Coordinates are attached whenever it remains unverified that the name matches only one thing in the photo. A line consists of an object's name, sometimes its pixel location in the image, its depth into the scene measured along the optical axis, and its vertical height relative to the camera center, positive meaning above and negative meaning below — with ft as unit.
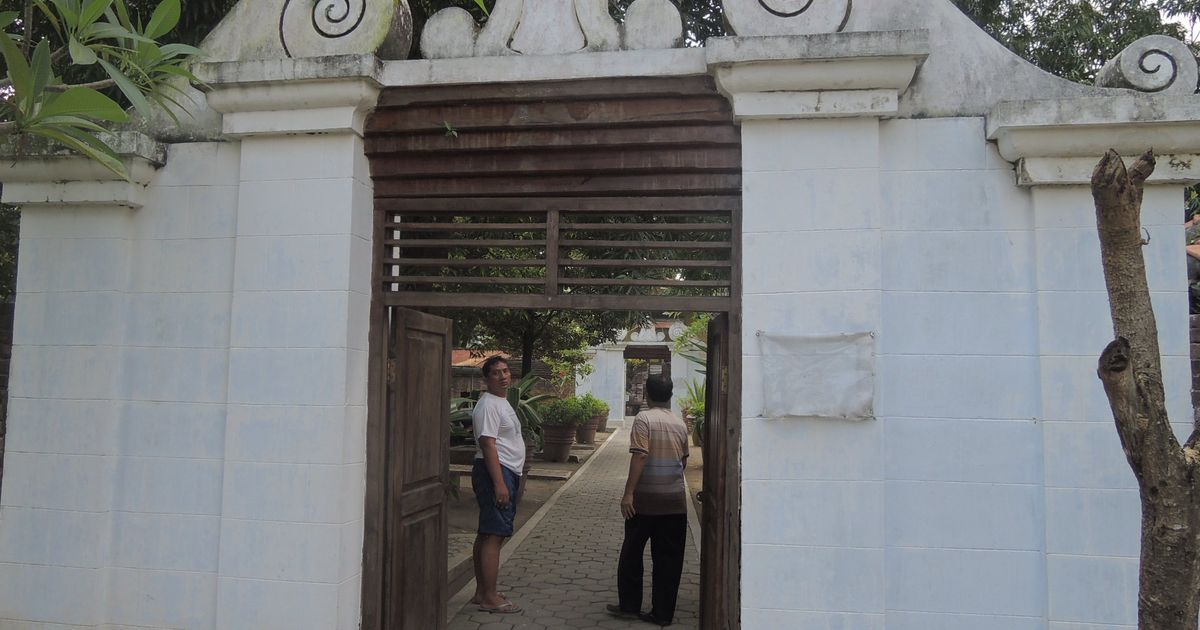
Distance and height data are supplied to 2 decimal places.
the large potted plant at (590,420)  57.07 -2.81
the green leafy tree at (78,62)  8.74 +3.35
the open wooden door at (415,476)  13.66 -1.74
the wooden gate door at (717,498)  13.12 -1.96
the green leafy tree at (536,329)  35.42 +2.63
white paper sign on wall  11.43 +0.13
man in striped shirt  17.28 -2.35
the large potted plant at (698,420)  49.29 -2.23
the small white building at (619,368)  77.10 +1.43
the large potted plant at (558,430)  49.21 -2.95
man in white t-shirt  17.31 -2.01
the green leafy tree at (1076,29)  25.22 +11.42
